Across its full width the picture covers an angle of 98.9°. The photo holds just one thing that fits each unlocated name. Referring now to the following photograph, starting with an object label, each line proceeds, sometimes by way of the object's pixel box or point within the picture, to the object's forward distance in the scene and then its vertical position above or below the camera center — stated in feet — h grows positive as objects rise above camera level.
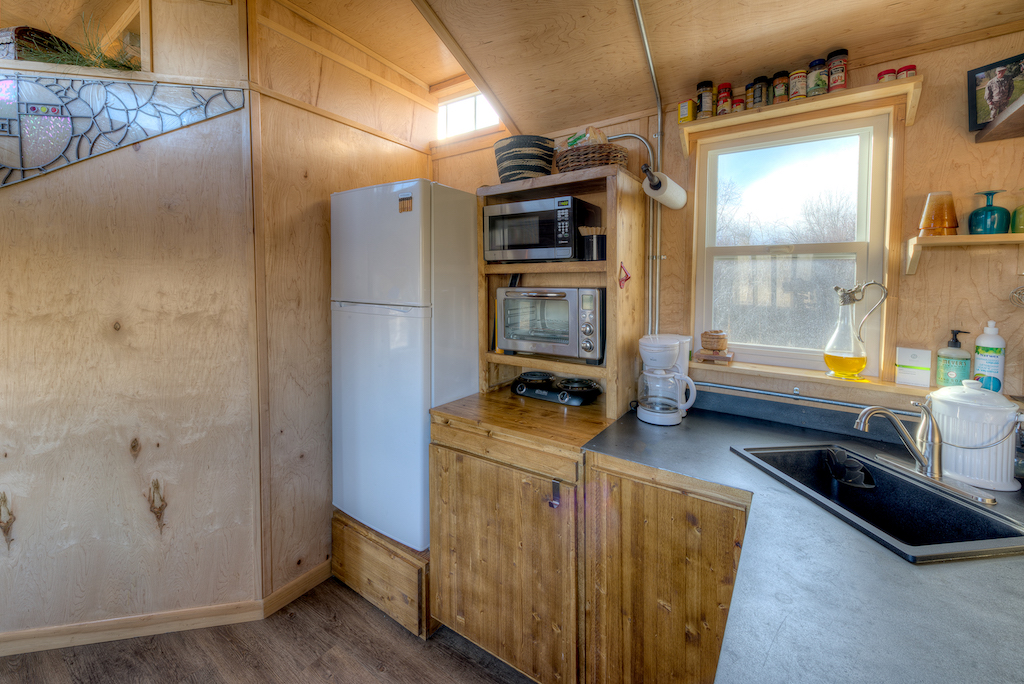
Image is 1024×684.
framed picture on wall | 4.39 +2.38
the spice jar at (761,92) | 5.58 +2.92
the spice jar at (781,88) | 5.42 +2.91
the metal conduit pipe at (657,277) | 6.46 +0.67
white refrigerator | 6.04 -0.20
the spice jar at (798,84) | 5.27 +2.87
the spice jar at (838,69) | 5.05 +2.93
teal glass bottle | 4.42 +1.04
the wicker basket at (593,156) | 5.75 +2.20
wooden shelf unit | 5.53 +0.67
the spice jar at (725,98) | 5.75 +2.94
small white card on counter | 4.94 -0.52
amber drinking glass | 4.64 +1.13
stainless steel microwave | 5.73 +1.28
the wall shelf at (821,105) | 4.70 +2.59
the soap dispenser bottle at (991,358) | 4.52 -0.37
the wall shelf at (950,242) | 4.33 +0.82
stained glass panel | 5.56 +2.70
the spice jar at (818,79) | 5.17 +2.87
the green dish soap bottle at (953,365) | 4.68 -0.46
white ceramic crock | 3.59 -0.95
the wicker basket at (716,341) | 6.08 -0.27
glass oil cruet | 5.17 -0.28
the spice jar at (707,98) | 5.85 +2.98
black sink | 2.82 -1.50
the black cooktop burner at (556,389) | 6.28 -1.01
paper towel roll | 5.58 +1.69
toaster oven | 5.74 -0.01
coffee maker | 5.49 -0.80
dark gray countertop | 1.83 -1.46
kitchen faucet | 3.78 -1.05
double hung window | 5.38 +1.18
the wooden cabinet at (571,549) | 4.05 -2.47
